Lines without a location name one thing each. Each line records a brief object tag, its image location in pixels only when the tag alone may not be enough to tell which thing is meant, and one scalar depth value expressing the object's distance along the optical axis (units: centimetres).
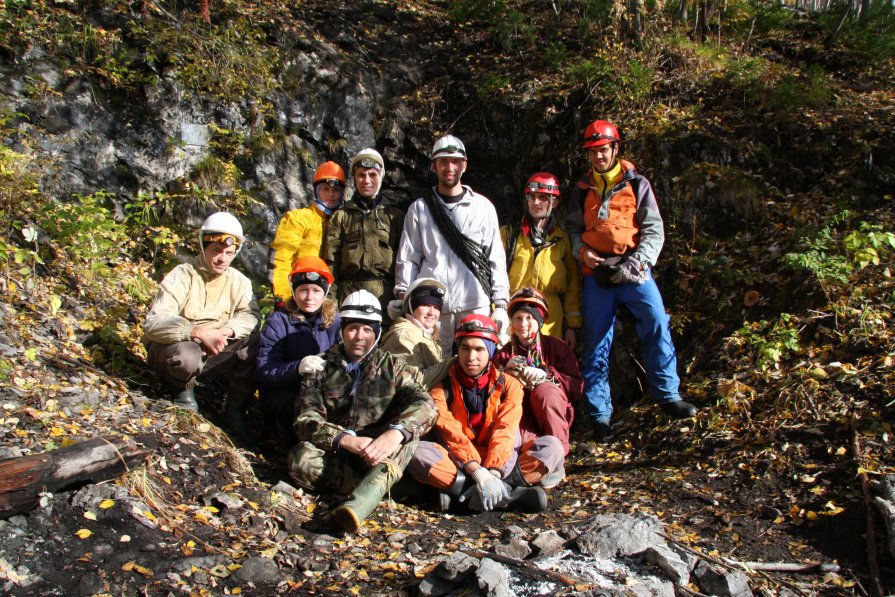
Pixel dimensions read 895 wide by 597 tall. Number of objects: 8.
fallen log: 344
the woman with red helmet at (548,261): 616
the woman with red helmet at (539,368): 518
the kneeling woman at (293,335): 516
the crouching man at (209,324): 509
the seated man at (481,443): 461
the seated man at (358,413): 450
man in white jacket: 584
